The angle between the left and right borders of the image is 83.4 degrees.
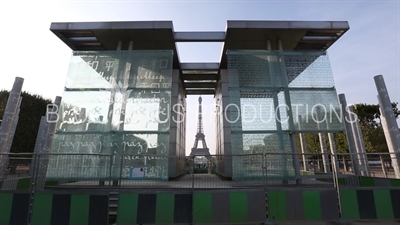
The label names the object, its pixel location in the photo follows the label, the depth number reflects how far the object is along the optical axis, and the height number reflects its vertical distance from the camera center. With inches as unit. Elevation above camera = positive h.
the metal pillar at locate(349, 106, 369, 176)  588.0 +95.9
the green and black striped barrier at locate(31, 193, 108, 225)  255.3 -44.9
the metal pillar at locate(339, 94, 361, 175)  526.3 +107.4
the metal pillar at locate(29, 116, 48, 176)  623.9 +93.0
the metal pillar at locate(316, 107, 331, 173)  361.1 +15.2
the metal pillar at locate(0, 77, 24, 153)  422.9 +102.7
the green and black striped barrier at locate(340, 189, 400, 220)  270.4 -40.6
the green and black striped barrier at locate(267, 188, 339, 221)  270.5 -41.8
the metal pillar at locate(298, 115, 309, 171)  397.4 +13.1
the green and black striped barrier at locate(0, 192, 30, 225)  255.9 -44.0
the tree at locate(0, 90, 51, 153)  1131.9 +251.6
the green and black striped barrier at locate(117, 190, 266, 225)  262.2 -44.4
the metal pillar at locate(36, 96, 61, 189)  481.1 +86.5
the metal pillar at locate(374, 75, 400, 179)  415.2 +96.9
